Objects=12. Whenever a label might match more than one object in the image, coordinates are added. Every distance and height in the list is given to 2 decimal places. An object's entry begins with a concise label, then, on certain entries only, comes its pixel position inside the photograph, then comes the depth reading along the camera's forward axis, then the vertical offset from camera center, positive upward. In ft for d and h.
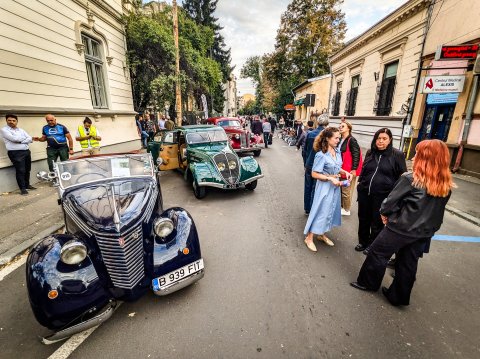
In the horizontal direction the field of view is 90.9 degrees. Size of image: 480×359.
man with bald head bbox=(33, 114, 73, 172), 20.56 -2.31
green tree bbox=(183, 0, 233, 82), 98.07 +41.15
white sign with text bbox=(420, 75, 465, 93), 22.71 +2.82
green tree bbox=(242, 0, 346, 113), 82.79 +25.44
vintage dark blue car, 6.49 -4.27
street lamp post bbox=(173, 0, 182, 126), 39.88 +6.94
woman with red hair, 7.06 -3.17
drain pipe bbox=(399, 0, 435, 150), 30.19 +4.21
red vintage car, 36.06 -3.77
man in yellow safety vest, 22.24 -2.32
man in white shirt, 18.06 -2.66
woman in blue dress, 11.21 -3.30
